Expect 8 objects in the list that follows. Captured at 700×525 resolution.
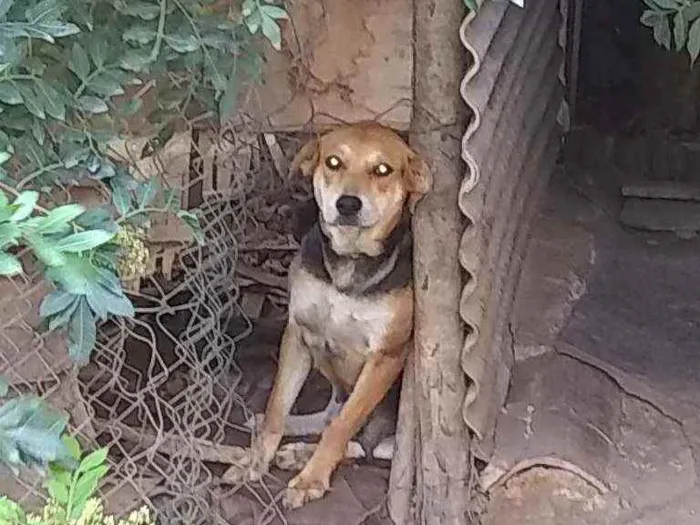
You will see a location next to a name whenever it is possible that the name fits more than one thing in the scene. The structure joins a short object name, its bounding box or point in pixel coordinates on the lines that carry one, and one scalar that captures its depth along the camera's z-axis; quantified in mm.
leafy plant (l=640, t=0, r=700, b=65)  2340
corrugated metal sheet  2537
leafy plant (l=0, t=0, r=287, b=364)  1604
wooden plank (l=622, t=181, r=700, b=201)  4383
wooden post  2529
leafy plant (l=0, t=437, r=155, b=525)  1788
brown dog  2840
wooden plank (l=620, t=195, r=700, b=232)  4262
